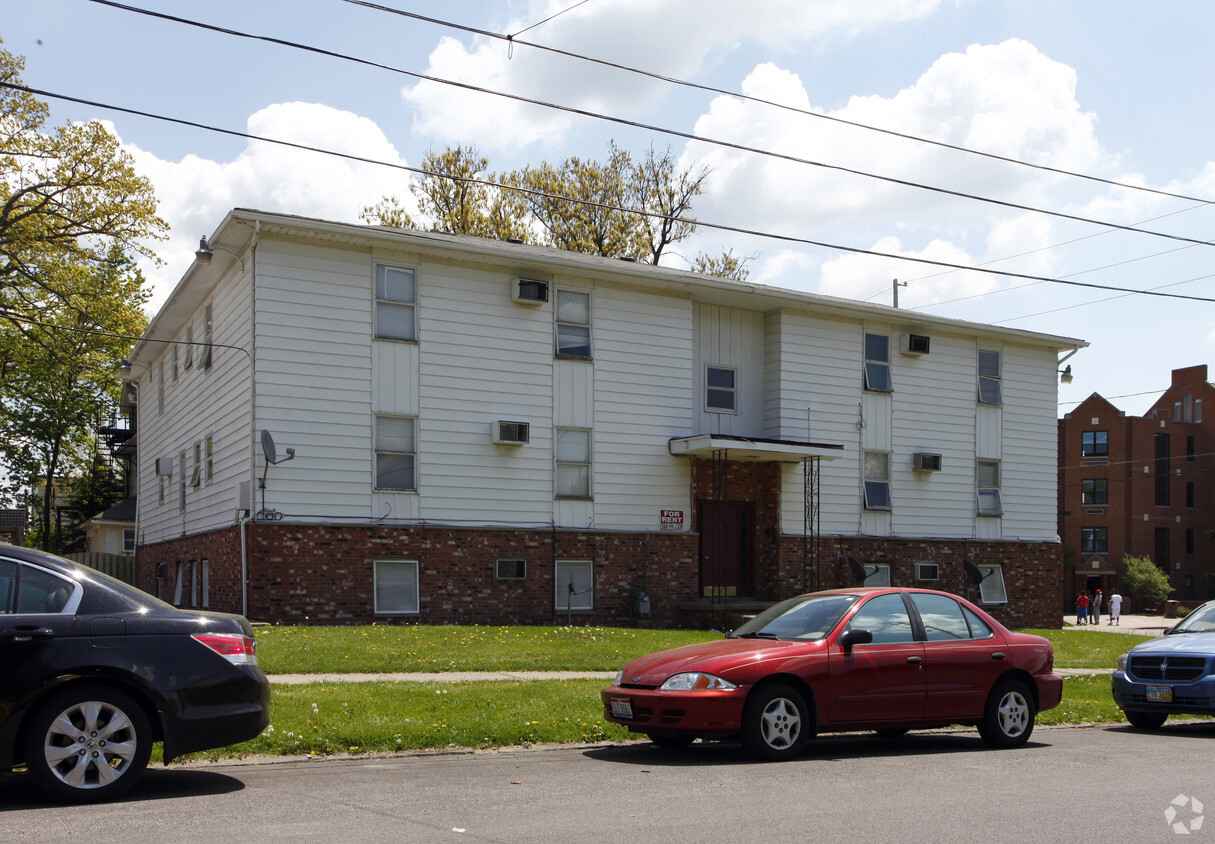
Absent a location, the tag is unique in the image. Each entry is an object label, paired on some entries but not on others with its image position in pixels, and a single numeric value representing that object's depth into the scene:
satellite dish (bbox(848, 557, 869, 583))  24.61
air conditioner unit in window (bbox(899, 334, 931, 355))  27.58
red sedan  9.48
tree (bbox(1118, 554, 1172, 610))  59.22
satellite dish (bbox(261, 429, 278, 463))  19.72
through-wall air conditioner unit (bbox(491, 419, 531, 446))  22.20
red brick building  64.25
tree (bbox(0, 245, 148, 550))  35.31
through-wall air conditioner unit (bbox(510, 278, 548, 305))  22.58
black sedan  7.12
